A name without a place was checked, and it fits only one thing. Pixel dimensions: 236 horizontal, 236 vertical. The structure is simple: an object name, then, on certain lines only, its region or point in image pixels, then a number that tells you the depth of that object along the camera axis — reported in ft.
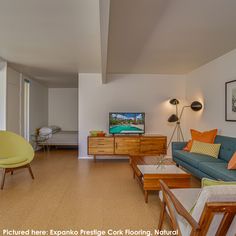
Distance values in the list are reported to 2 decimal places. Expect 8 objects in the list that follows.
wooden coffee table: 9.21
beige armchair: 4.27
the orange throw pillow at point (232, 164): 9.27
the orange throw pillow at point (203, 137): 13.41
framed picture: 12.34
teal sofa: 9.09
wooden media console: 17.48
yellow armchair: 12.24
